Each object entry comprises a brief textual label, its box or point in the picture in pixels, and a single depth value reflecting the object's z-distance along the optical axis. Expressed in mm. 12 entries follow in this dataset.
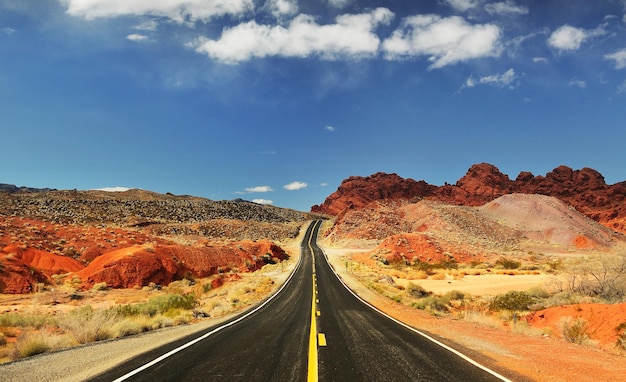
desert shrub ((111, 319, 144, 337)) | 11450
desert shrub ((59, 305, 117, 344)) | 10531
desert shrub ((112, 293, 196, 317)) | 17172
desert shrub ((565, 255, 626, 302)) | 19688
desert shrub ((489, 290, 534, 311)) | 21453
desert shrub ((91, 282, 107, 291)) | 28403
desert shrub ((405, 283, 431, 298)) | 26433
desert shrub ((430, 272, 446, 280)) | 38028
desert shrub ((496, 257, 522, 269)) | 45875
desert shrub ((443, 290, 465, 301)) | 25544
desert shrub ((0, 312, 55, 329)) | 14656
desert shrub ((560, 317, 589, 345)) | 12419
